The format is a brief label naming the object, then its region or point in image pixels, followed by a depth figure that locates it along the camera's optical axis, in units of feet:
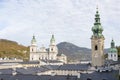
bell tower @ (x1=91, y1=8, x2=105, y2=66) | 219.34
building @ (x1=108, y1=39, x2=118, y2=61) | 318.35
